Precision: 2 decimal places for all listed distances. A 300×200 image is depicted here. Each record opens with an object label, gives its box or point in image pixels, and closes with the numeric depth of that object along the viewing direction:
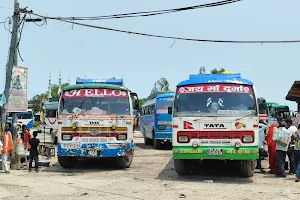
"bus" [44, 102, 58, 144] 26.72
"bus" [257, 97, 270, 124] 24.34
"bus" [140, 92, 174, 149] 21.17
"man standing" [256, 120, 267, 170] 14.46
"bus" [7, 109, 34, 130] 42.66
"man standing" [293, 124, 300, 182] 12.53
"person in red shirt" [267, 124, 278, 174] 13.29
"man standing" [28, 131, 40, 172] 13.85
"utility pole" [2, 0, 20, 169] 14.53
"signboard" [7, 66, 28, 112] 14.69
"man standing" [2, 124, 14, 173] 13.39
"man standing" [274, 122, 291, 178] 12.52
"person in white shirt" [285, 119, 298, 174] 13.07
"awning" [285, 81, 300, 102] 19.88
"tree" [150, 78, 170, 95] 77.00
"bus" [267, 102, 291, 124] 35.37
